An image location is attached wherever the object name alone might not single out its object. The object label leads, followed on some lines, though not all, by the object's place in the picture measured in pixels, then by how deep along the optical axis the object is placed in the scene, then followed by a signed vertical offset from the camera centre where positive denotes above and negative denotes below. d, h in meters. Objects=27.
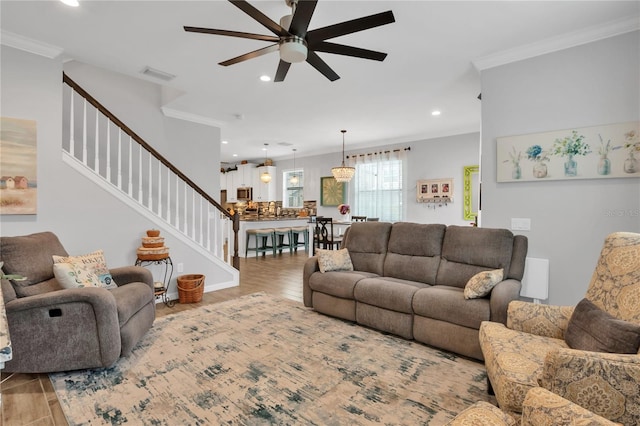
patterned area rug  1.86 -1.20
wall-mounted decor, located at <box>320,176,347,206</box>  8.58 +0.50
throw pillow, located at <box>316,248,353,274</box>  3.67 -0.60
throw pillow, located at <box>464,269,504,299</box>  2.57 -0.60
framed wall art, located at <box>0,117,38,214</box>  2.99 +0.42
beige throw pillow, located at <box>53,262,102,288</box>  2.49 -0.54
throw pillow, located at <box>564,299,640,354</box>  1.35 -0.57
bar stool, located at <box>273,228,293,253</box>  7.61 -0.69
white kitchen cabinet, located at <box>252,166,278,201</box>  10.39 +0.76
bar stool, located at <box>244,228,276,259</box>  7.24 -0.70
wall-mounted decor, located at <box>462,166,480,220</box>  6.34 +0.38
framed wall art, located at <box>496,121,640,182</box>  2.74 +0.53
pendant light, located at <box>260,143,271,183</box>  9.73 +1.01
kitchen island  7.25 -0.35
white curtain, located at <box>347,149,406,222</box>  7.46 +0.63
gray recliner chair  2.17 -0.80
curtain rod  7.20 +1.40
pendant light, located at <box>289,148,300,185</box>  9.58 +0.98
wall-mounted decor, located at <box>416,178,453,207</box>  6.62 +0.40
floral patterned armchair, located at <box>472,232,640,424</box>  1.11 -0.64
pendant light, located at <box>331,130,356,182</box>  6.97 +0.82
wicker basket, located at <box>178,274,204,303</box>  4.04 -1.04
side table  3.83 -0.86
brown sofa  2.58 -0.73
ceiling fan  1.98 +1.22
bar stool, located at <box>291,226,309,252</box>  8.11 -0.71
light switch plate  3.21 -0.14
